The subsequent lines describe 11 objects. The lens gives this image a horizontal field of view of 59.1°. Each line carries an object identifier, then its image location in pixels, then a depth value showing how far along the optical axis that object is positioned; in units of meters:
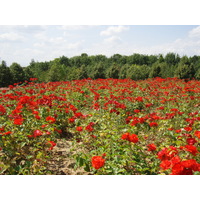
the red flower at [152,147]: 2.16
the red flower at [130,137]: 2.05
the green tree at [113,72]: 25.58
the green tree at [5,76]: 19.69
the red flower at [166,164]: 1.62
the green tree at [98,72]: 26.70
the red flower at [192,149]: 1.81
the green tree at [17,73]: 20.77
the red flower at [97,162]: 1.72
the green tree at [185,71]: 14.78
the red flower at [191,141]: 2.22
